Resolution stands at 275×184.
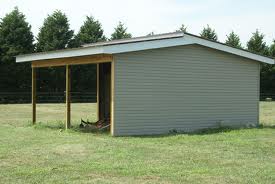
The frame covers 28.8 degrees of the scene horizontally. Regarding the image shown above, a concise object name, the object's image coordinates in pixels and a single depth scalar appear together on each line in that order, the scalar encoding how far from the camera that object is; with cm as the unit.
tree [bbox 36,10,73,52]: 4409
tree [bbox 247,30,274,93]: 4725
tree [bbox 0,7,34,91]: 4144
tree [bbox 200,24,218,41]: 5159
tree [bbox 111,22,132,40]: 4878
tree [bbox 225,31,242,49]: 5072
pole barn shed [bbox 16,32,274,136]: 1530
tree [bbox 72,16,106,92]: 4400
